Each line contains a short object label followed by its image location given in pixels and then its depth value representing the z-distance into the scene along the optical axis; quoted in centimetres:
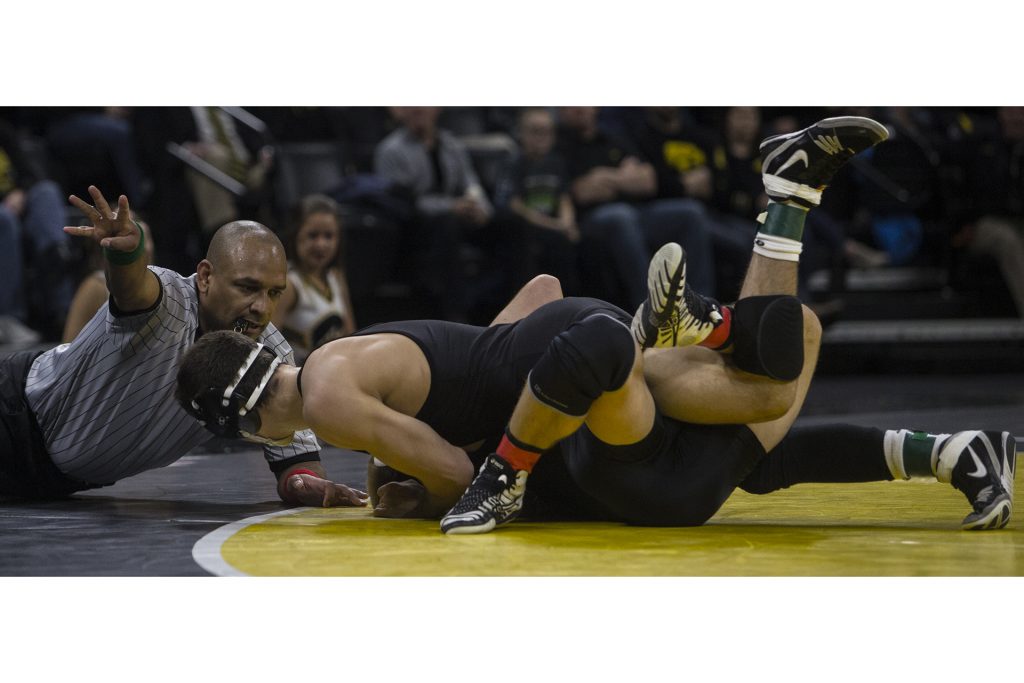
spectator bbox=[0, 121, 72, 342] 1312
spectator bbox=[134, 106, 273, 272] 1315
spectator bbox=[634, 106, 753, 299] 1418
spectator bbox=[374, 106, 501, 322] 1348
